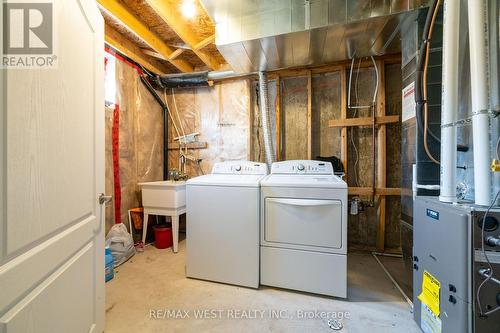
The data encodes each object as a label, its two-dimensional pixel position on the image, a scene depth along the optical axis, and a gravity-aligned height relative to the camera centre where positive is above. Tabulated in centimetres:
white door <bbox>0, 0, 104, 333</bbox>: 67 -8
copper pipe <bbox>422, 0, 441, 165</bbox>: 144 +60
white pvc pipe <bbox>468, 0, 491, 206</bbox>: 104 +33
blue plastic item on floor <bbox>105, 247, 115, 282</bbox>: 195 -94
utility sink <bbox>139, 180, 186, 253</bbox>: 258 -44
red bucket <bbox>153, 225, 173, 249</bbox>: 268 -91
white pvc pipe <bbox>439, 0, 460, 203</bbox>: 119 +35
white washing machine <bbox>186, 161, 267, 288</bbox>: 183 -58
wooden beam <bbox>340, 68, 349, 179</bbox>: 266 +61
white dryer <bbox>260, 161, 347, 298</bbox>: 166 -57
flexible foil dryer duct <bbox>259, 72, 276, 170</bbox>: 274 +58
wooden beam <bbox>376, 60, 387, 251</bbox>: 254 +13
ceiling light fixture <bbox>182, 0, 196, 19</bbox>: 206 +159
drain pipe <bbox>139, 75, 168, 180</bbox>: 324 +53
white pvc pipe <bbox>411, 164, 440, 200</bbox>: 151 -15
